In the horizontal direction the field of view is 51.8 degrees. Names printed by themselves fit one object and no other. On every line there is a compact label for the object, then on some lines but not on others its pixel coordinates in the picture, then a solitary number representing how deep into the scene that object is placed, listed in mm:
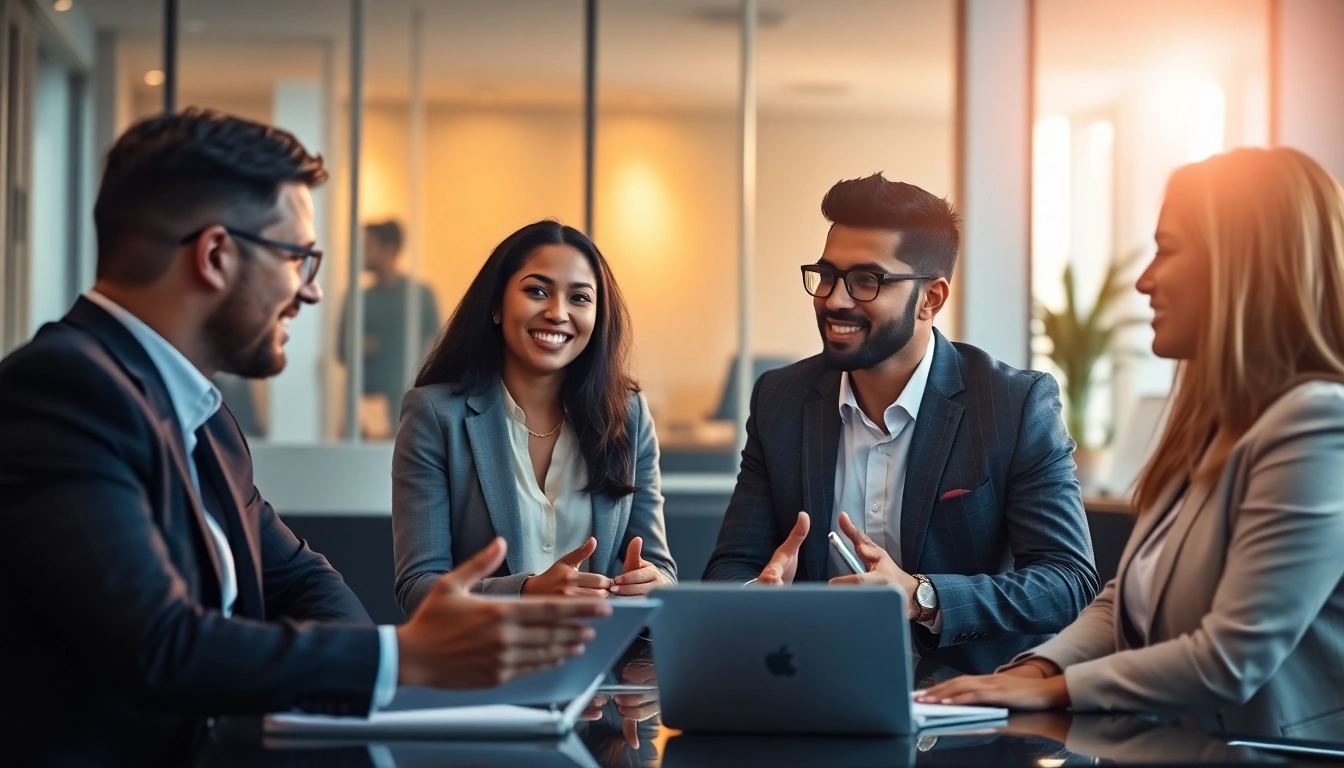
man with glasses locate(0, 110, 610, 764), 1548
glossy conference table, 1523
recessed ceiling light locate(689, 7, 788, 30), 7410
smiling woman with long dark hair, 2945
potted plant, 6371
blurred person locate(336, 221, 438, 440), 6816
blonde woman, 1818
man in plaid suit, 2732
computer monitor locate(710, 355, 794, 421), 8945
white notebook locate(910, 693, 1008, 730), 1740
